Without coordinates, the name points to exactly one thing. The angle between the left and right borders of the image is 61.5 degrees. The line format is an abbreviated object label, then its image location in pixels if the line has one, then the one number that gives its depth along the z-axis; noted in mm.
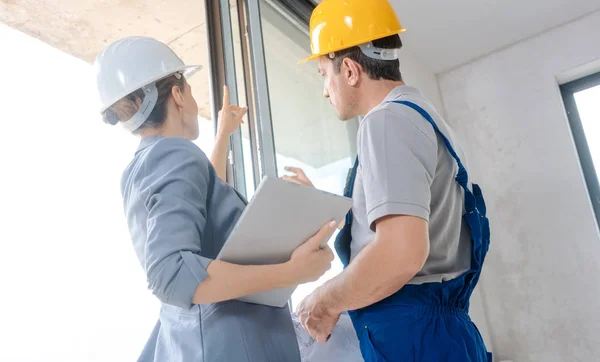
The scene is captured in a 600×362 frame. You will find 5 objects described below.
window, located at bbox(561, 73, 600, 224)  3303
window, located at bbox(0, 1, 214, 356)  2551
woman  902
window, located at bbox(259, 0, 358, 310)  2334
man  1058
